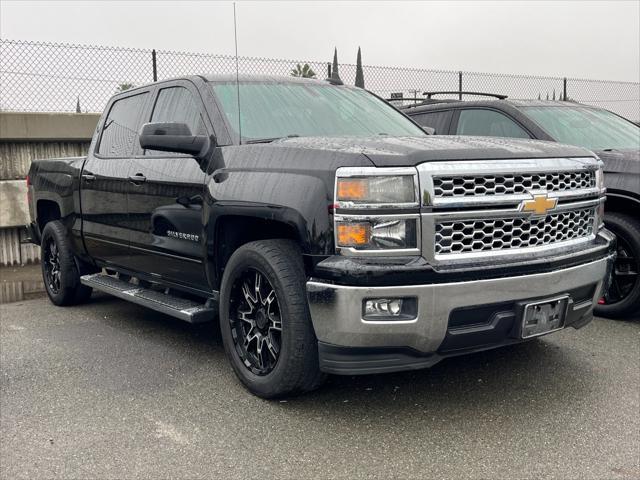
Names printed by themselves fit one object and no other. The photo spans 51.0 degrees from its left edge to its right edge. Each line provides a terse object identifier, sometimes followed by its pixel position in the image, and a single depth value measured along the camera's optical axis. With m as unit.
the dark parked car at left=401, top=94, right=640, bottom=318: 5.19
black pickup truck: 3.10
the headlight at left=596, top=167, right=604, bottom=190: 3.89
